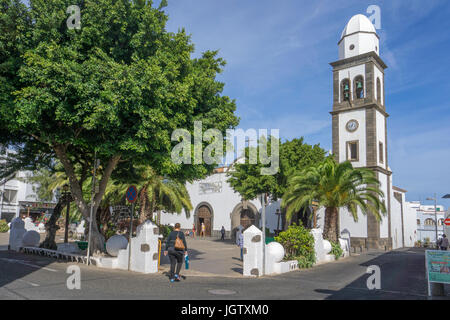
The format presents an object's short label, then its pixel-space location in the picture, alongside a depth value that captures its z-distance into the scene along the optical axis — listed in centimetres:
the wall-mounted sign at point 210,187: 4109
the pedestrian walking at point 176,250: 990
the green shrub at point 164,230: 2524
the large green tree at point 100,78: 955
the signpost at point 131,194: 1156
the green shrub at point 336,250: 1917
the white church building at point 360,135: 3247
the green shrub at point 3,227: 3581
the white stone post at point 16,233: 1730
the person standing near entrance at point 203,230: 4010
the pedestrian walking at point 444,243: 2139
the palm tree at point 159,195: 2272
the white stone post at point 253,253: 1174
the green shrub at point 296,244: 1494
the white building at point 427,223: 6775
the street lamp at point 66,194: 1734
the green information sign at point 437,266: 845
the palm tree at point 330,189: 1978
